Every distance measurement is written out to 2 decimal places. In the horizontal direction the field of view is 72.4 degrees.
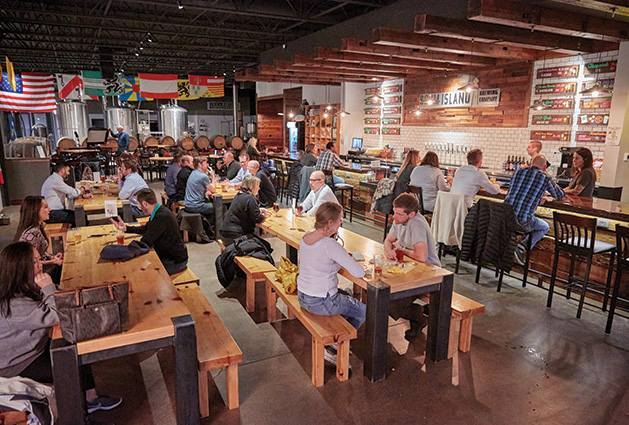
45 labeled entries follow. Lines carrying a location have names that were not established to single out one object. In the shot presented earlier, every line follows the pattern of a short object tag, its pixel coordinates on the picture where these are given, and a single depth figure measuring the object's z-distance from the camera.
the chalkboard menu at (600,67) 7.34
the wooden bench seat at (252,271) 4.32
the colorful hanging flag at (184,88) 15.65
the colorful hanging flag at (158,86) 13.49
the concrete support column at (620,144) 7.05
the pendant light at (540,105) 8.05
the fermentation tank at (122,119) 17.92
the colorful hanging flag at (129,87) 15.74
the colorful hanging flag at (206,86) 14.38
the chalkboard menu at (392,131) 12.69
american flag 10.94
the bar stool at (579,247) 4.17
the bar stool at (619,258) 3.83
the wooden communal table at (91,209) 5.78
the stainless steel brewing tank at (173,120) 20.67
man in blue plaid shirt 4.93
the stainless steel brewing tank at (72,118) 19.17
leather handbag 2.24
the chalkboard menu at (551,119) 8.16
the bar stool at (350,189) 8.65
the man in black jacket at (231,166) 8.91
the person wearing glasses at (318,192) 5.45
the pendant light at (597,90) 6.98
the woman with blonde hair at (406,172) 6.79
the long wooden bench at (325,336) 3.09
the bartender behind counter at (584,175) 5.93
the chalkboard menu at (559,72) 7.94
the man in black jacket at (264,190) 7.16
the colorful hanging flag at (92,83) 13.17
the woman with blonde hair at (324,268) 3.14
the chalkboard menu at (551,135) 8.23
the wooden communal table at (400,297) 3.09
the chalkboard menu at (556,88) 8.01
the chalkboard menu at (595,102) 7.48
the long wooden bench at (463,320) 3.58
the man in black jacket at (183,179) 7.59
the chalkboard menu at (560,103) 8.07
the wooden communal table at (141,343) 2.34
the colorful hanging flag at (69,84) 12.94
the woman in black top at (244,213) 5.16
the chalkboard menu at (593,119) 7.58
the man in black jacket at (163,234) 3.99
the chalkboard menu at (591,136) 7.64
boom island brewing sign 9.52
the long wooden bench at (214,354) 2.80
